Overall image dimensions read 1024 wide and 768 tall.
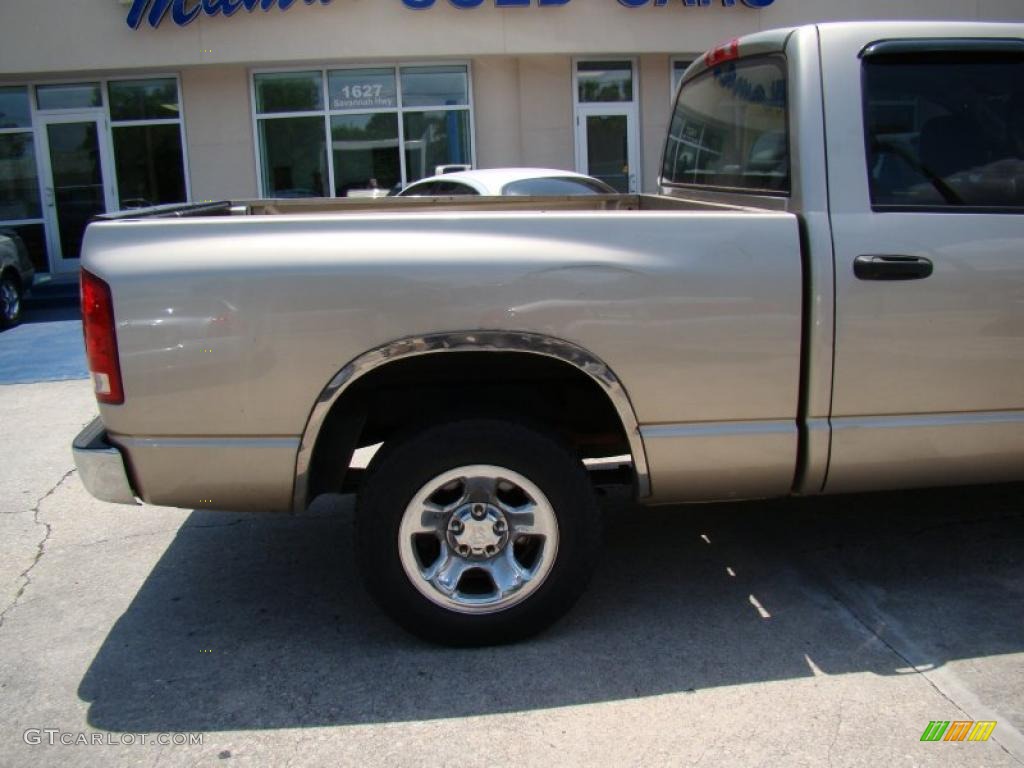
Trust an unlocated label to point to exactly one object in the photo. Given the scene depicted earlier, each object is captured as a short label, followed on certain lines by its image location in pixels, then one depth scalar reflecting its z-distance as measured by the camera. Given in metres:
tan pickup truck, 3.15
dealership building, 14.31
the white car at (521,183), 8.88
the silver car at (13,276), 11.77
